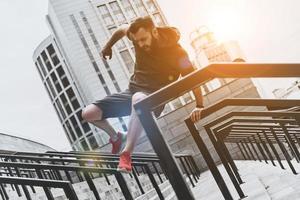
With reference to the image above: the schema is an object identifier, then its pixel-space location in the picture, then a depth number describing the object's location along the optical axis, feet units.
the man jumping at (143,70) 8.50
